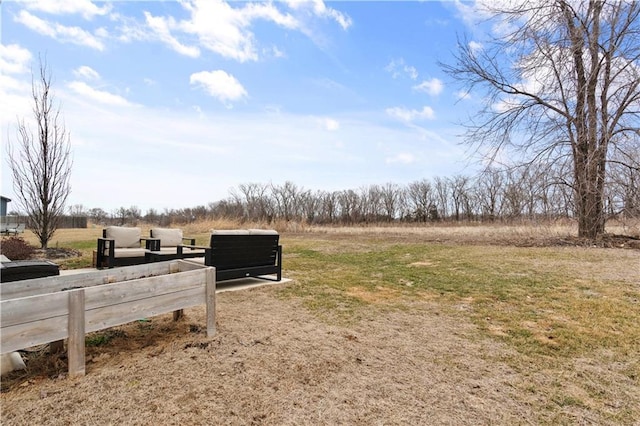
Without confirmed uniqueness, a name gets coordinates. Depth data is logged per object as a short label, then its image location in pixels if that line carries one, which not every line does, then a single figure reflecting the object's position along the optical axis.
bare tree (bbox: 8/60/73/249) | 8.04
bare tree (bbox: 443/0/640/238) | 8.60
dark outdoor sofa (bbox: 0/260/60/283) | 2.75
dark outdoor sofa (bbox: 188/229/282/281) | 4.48
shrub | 6.91
